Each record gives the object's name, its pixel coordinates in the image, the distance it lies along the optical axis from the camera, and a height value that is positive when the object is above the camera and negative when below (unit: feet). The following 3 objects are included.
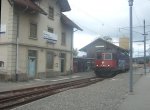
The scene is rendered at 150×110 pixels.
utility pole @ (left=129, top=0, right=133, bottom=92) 24.66 -2.65
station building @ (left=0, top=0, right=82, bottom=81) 39.27 +6.30
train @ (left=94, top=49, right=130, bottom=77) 50.76 -1.19
